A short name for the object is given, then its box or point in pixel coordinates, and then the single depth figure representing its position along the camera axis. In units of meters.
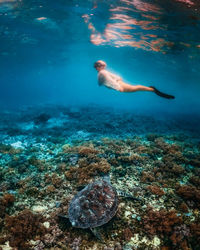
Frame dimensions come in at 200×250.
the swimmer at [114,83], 6.70
